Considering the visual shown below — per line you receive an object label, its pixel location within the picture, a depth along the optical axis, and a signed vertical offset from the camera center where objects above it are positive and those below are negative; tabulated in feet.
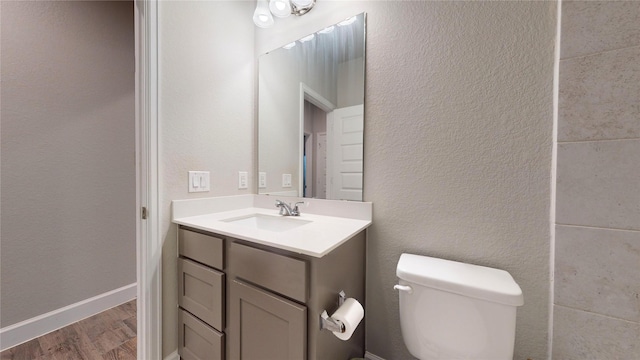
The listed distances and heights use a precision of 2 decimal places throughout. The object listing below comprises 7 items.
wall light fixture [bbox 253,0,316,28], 4.76 +3.50
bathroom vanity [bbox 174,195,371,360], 2.77 -1.57
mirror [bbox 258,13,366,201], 4.36 +1.27
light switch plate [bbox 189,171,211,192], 4.48 -0.14
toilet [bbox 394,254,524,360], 2.70 -1.67
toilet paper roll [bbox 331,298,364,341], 2.73 -1.70
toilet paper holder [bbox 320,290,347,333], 2.73 -1.77
